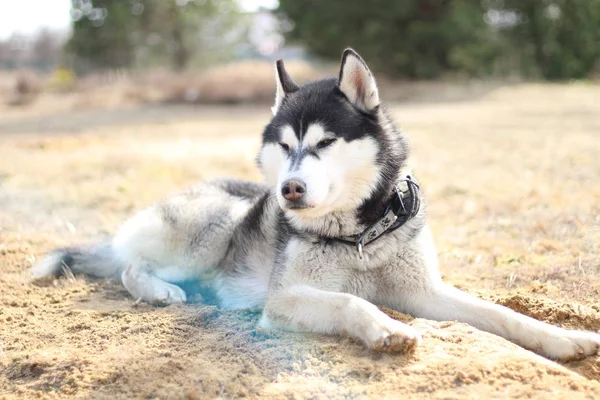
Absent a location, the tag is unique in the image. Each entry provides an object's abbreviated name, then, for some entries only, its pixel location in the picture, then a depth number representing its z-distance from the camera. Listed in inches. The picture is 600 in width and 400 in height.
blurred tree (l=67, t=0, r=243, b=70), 1031.6
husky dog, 122.9
